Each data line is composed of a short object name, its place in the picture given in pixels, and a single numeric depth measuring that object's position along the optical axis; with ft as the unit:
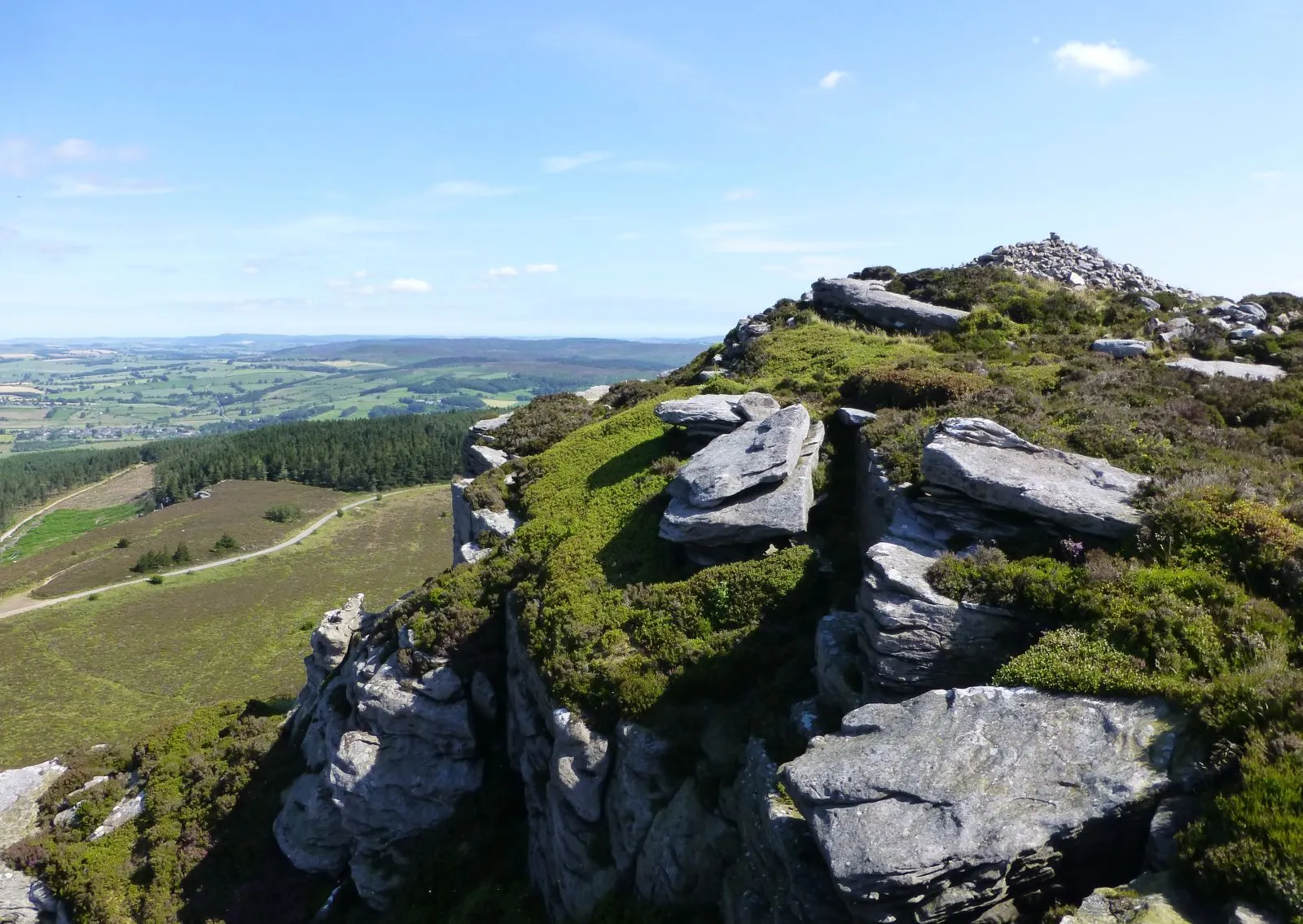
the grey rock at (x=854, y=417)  69.31
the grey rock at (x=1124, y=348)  88.84
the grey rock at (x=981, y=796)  27.78
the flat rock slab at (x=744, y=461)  59.62
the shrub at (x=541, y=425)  104.42
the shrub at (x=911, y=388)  70.08
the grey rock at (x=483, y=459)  101.50
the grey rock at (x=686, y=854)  41.39
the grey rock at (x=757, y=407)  76.69
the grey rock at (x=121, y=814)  77.05
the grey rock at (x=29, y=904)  70.74
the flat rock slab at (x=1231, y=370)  76.74
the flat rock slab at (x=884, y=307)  114.93
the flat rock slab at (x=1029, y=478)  43.21
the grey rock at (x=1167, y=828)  26.78
